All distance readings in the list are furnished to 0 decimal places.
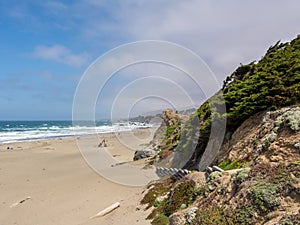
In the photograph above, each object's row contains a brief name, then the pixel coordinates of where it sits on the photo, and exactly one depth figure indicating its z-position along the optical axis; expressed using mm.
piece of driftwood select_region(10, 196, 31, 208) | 13819
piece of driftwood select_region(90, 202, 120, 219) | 11057
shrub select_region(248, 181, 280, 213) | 5102
